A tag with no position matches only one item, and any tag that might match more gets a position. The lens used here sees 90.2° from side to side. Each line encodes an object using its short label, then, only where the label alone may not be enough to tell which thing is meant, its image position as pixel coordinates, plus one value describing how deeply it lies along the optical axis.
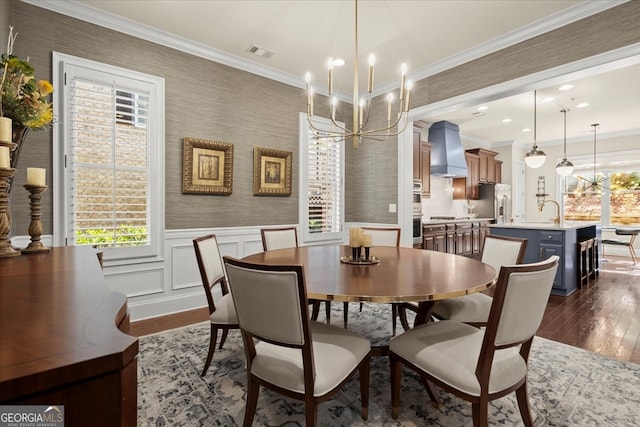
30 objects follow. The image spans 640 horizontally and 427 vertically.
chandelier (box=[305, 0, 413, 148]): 2.15
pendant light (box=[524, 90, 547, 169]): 5.19
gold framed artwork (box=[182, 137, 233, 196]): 3.42
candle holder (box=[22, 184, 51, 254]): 1.65
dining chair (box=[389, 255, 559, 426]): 1.30
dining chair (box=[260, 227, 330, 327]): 3.18
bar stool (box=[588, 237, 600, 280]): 5.13
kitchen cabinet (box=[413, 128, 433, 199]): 5.32
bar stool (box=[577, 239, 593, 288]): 4.61
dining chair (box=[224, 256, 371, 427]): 1.29
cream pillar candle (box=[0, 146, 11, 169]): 1.36
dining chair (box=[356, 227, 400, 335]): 3.43
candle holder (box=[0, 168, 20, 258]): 1.44
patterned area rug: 1.75
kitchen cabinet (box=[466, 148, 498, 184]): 7.40
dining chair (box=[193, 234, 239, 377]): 2.07
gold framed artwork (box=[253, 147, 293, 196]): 3.96
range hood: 6.22
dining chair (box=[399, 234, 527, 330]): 2.11
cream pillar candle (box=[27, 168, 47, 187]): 1.62
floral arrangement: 1.44
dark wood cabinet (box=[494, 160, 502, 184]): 7.99
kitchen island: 4.20
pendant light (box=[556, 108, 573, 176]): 5.72
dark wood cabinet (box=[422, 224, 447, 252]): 5.31
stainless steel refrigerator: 7.33
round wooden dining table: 1.48
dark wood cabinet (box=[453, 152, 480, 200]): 7.16
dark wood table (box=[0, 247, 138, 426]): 0.43
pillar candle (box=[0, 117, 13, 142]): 1.34
